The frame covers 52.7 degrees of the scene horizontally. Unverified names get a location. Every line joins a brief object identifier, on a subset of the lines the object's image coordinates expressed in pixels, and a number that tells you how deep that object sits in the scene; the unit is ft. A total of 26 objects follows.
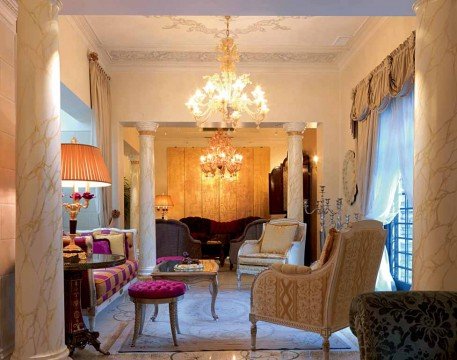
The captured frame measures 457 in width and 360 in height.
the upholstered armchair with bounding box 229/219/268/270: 28.96
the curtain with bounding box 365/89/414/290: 16.15
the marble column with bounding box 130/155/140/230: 39.82
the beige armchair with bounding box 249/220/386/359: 11.18
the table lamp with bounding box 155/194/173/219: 39.06
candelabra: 23.06
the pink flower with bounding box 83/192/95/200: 11.87
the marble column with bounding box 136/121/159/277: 25.53
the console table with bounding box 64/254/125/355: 11.69
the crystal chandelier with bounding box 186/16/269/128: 19.16
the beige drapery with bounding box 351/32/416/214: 15.35
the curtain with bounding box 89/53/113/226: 21.31
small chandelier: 33.60
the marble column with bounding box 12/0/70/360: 9.89
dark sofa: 38.14
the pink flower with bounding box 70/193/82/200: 11.92
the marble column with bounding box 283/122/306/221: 26.09
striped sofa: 13.32
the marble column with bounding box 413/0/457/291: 9.57
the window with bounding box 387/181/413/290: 17.78
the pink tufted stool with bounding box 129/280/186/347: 12.57
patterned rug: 12.59
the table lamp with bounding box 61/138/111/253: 11.42
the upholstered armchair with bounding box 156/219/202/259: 28.58
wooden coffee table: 14.75
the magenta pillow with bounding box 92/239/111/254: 17.91
